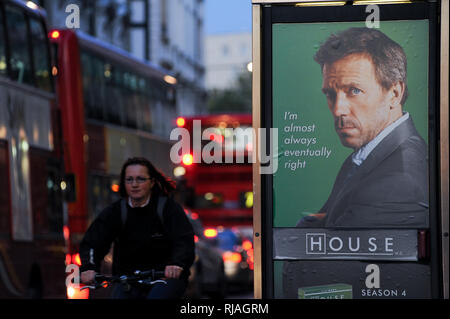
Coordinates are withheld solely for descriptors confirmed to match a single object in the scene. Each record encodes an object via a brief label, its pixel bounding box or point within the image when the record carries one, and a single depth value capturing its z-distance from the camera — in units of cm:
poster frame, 729
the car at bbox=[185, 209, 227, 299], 1877
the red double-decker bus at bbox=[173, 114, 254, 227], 3003
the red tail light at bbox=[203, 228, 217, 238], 2085
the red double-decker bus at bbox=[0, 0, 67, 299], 1472
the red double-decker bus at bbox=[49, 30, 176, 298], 1858
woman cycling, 822
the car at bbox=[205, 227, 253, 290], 2311
